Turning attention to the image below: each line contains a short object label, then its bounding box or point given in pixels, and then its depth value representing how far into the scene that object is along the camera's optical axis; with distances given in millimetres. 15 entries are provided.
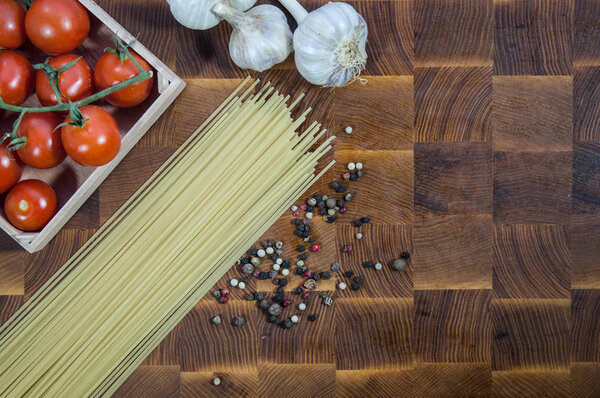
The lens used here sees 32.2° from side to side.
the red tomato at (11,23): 701
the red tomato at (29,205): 709
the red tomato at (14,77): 698
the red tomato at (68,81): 697
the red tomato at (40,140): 699
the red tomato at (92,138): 686
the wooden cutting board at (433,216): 740
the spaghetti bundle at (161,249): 722
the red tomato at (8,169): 706
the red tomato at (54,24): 692
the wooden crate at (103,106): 716
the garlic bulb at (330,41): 699
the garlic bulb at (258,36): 703
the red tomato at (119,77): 696
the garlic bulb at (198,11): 703
